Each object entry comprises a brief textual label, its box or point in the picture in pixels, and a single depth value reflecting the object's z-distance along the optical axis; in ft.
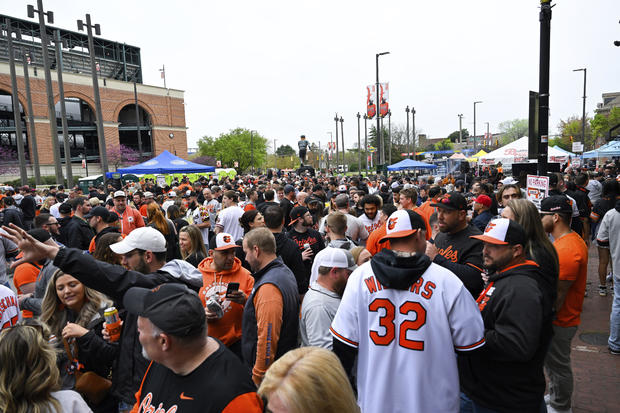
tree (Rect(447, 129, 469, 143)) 408.49
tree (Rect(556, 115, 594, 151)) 200.72
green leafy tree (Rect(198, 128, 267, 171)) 218.79
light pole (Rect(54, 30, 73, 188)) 72.56
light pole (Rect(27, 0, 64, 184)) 62.75
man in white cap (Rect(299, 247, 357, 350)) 9.94
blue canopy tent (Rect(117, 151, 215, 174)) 61.52
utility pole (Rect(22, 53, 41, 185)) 93.44
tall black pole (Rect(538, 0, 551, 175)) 20.97
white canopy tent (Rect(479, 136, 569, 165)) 75.46
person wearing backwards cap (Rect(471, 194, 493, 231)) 19.66
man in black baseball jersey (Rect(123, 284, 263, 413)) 5.90
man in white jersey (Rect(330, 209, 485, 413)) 7.66
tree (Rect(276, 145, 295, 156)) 458.17
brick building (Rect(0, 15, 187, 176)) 158.10
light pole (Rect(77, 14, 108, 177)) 60.70
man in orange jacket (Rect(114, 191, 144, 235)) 26.45
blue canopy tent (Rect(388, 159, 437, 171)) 87.91
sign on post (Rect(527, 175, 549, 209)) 20.38
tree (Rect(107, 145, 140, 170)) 164.14
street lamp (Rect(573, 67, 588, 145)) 119.65
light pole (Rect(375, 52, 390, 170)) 75.20
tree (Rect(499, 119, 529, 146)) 344.28
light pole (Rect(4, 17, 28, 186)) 84.89
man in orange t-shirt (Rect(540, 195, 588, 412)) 12.21
